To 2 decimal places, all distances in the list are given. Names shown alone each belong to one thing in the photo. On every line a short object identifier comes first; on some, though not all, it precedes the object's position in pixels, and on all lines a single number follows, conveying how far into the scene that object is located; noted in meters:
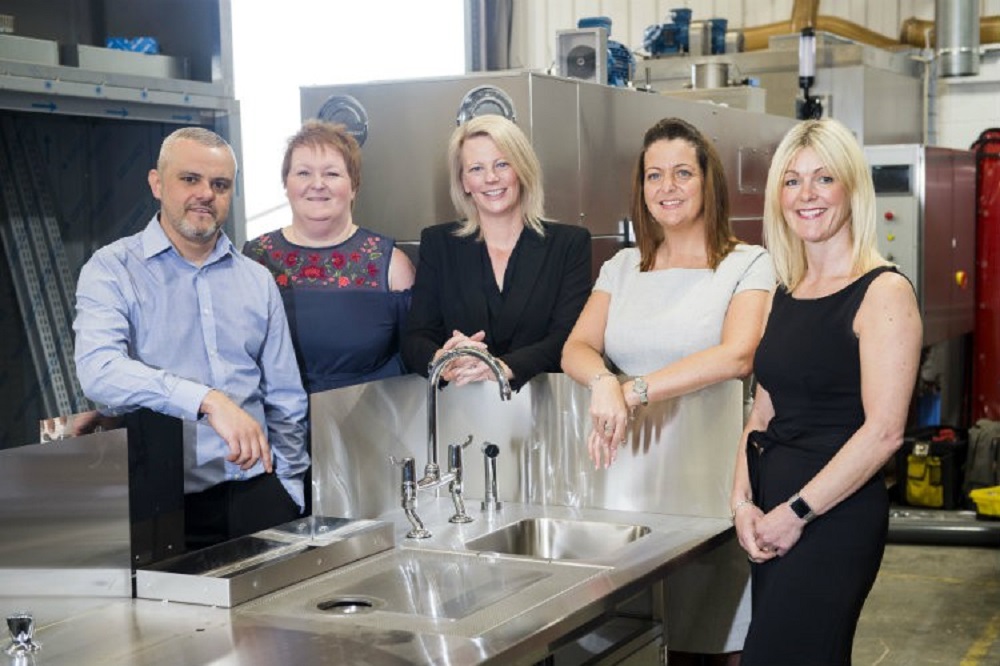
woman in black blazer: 3.07
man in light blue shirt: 2.39
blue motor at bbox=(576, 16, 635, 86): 4.59
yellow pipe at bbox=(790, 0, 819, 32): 7.48
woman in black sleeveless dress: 2.35
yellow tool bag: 6.07
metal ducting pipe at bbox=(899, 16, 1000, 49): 7.50
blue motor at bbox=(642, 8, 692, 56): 7.14
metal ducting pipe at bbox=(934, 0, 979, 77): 7.07
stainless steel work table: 1.92
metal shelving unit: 3.10
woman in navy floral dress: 3.09
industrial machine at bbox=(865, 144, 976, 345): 6.49
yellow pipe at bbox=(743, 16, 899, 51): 7.46
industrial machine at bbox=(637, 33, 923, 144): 6.74
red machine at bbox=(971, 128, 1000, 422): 6.99
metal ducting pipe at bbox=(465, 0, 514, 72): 6.32
